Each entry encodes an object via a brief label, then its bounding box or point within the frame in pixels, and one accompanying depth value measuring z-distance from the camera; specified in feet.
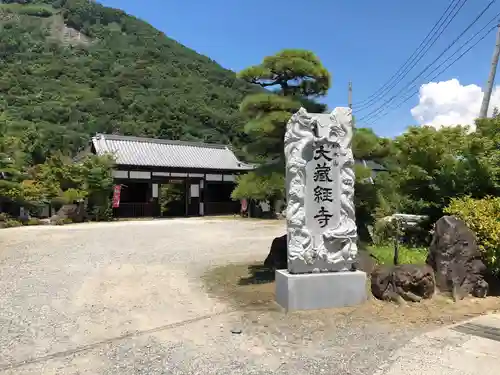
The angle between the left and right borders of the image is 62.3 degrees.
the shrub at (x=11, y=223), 55.47
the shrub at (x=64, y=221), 59.80
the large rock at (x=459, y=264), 19.62
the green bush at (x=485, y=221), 19.53
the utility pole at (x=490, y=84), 34.30
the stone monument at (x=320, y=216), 18.65
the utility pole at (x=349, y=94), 68.26
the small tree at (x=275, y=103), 24.08
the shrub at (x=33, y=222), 59.55
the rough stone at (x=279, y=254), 25.50
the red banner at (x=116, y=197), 69.97
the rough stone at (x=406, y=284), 19.03
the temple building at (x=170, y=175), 76.95
